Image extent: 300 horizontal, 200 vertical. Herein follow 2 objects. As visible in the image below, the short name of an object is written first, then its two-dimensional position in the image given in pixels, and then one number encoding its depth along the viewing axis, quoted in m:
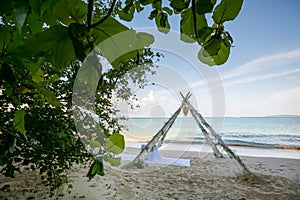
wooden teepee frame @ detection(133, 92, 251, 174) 3.58
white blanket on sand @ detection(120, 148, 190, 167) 4.53
